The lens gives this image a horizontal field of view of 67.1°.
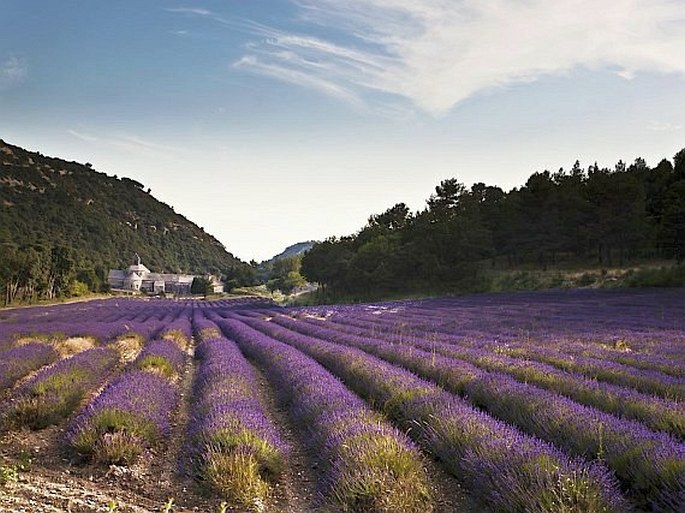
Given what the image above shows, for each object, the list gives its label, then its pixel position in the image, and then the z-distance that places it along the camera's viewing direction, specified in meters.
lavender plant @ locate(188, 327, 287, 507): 4.40
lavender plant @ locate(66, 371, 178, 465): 5.31
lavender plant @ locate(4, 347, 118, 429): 6.99
